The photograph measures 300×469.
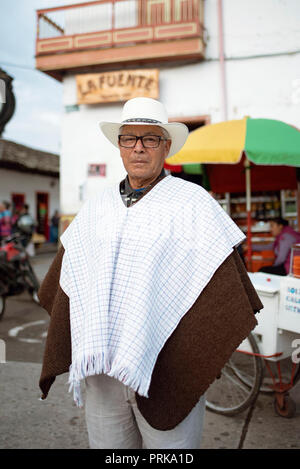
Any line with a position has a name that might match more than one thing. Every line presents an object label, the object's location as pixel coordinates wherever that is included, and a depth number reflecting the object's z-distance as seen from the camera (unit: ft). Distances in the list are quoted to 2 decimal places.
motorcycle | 20.43
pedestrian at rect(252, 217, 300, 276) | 19.15
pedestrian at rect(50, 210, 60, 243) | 69.10
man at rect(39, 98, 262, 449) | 4.99
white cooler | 9.13
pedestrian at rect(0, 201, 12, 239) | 35.40
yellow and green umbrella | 15.26
